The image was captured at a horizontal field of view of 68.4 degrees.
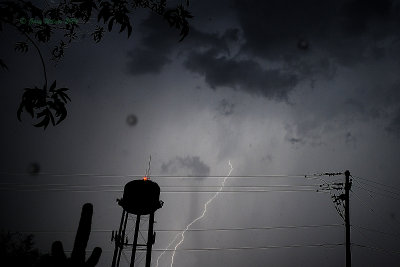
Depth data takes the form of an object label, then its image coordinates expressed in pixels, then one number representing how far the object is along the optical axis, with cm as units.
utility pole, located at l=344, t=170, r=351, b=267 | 1852
